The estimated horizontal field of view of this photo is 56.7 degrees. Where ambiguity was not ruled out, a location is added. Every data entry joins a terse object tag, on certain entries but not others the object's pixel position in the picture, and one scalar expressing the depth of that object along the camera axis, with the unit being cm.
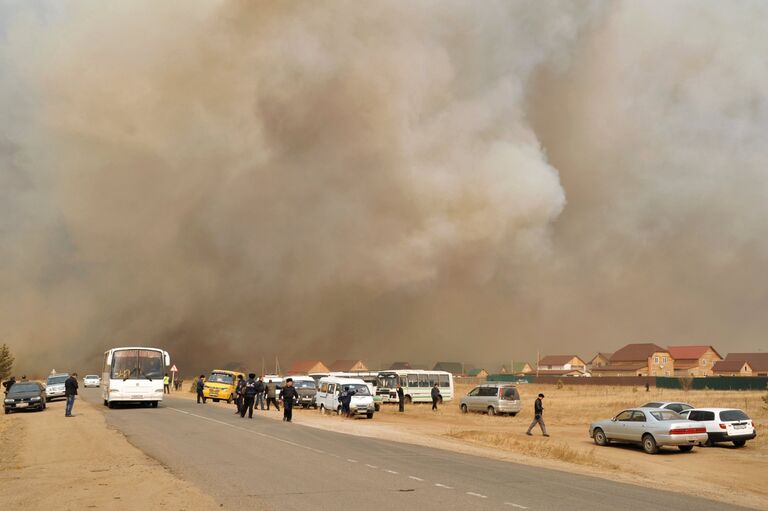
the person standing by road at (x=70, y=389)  2973
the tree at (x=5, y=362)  8152
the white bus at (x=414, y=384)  4834
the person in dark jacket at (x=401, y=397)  4206
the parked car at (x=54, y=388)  4659
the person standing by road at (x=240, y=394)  3139
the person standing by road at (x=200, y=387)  4288
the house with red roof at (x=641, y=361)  12500
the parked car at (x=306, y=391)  4291
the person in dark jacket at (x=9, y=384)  3627
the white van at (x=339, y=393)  3522
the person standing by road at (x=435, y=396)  4531
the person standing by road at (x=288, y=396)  2961
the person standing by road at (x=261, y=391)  3736
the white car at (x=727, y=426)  2555
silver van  3981
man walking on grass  2750
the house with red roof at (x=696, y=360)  12738
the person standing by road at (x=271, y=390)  3925
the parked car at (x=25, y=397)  3450
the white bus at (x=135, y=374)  3369
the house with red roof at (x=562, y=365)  14912
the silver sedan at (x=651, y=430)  2322
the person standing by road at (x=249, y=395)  3052
